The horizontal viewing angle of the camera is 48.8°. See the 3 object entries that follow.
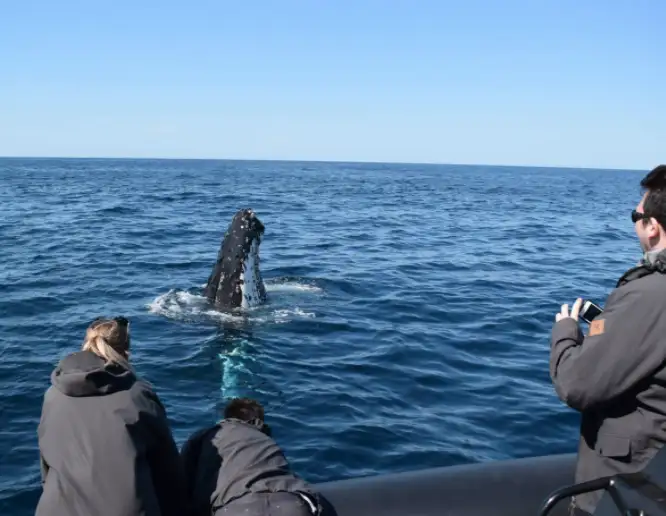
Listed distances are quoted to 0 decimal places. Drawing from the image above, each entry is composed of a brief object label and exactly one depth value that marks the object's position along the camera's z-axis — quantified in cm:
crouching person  444
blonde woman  430
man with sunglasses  351
